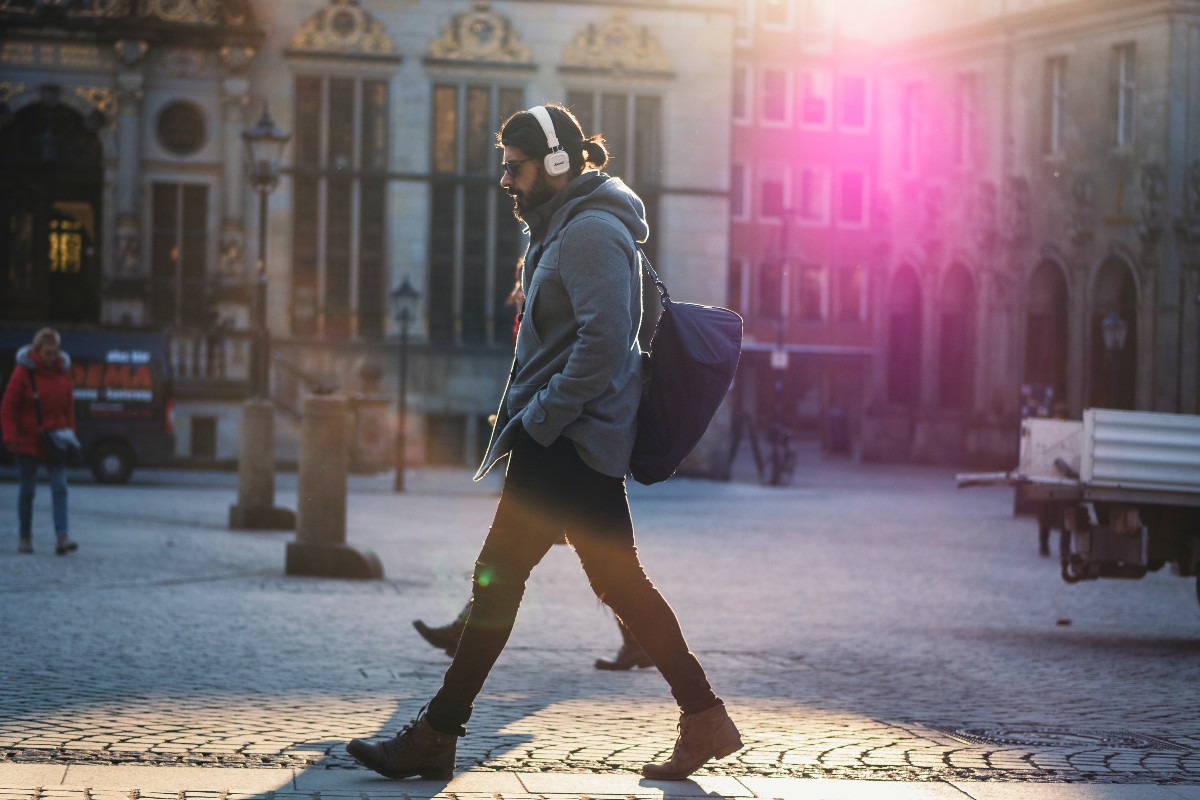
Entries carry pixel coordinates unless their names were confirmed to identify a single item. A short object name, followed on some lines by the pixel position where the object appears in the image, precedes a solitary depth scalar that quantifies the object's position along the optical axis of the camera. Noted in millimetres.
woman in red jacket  15000
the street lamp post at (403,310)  29797
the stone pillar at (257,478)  18328
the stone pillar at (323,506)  13508
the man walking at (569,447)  5656
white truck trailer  11336
